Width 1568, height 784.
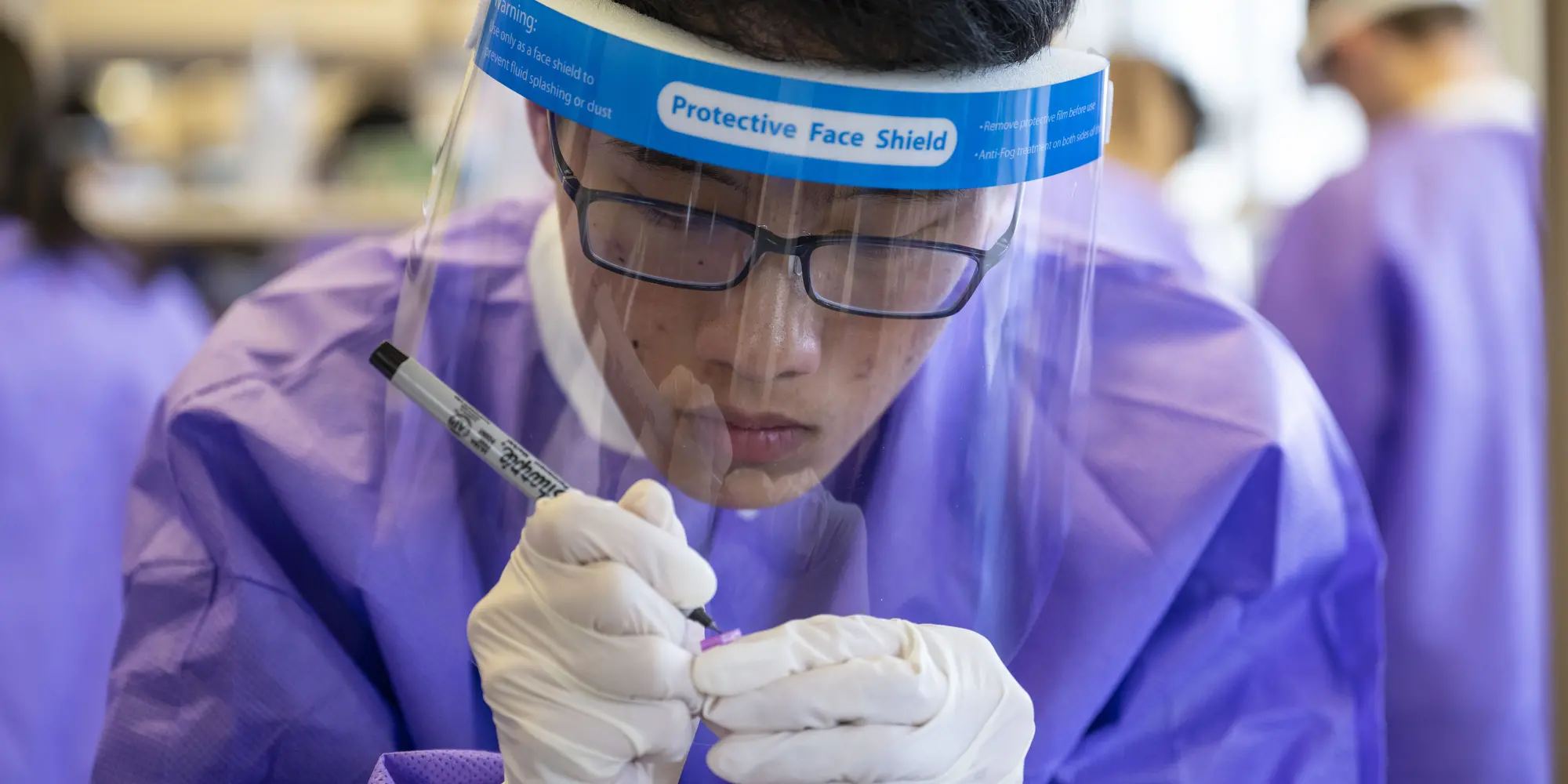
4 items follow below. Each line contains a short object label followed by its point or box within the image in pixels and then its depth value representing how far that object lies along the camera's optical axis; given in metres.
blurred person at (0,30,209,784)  1.60
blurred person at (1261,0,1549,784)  1.75
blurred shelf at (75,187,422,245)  2.90
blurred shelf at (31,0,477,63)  3.37
